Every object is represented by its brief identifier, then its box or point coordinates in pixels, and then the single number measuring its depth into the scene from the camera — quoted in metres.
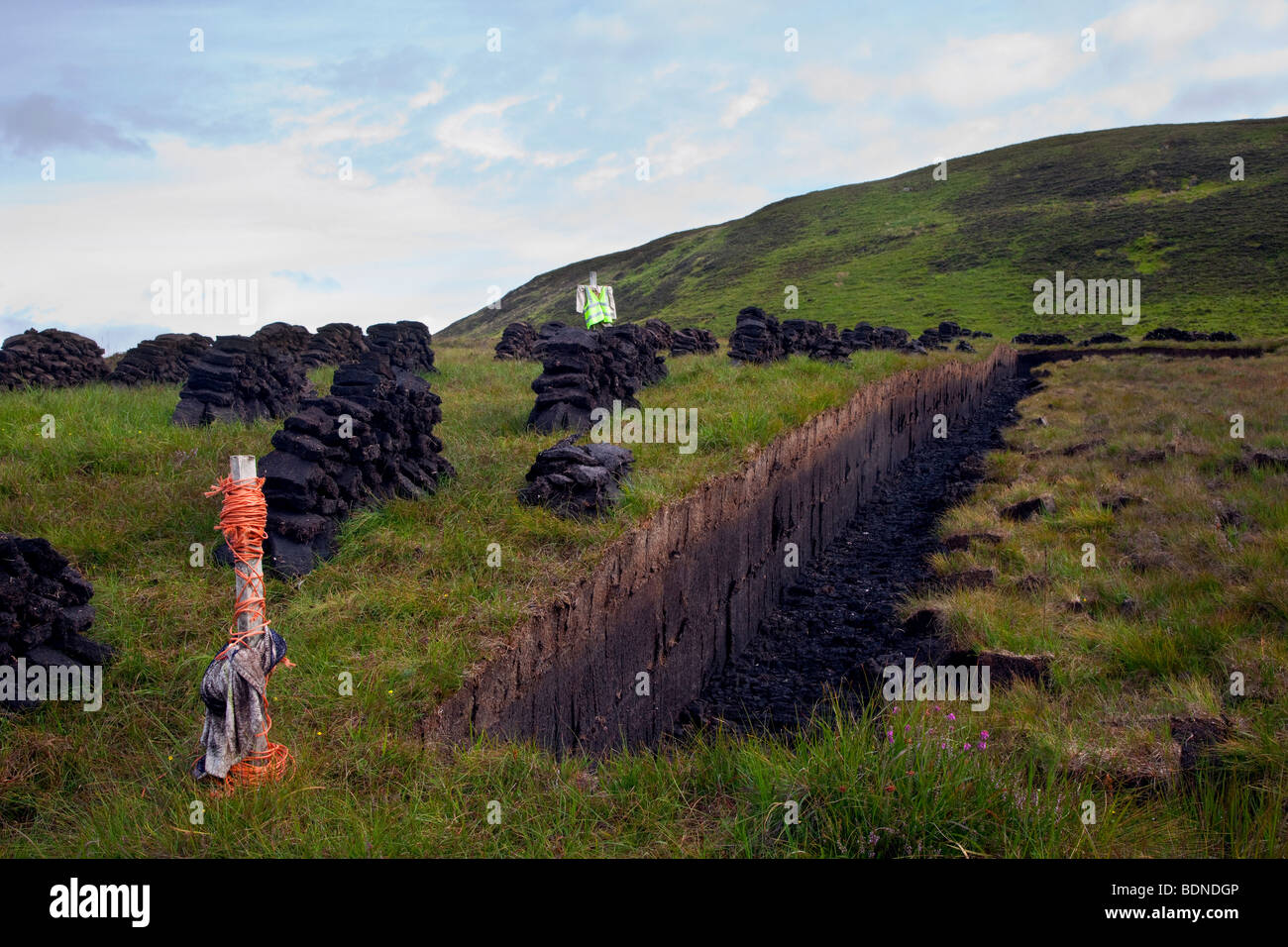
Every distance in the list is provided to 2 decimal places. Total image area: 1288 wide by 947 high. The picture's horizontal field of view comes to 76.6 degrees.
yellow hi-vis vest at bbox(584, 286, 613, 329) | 18.27
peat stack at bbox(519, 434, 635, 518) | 6.94
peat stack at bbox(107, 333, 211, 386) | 14.67
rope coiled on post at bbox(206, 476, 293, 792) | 3.45
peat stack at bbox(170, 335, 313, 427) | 10.55
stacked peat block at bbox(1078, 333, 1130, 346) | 35.69
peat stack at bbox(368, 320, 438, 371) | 17.38
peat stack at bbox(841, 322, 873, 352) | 26.29
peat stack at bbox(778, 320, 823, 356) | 21.14
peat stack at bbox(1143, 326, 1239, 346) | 33.60
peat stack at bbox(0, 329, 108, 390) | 13.09
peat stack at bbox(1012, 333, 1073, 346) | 40.03
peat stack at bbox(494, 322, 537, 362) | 23.22
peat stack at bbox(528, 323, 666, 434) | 10.60
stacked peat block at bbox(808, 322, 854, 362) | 19.92
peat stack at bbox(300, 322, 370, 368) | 17.82
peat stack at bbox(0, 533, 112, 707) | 4.21
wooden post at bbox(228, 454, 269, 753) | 3.46
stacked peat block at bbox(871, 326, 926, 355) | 27.97
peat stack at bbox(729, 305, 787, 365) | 18.70
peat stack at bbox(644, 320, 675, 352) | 23.89
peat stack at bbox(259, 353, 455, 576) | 5.88
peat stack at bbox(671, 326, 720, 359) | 25.45
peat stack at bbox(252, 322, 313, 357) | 17.20
